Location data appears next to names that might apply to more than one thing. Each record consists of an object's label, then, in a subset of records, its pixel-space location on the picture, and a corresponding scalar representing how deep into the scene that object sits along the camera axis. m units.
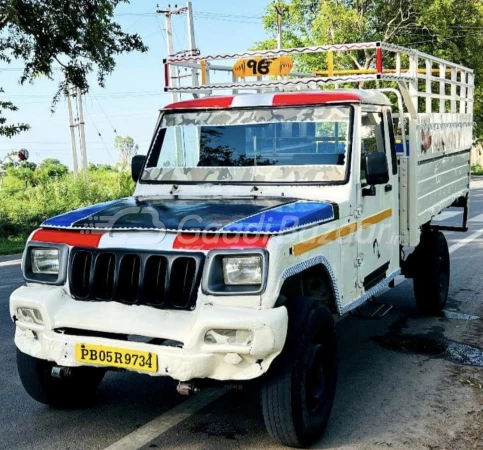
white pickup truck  3.90
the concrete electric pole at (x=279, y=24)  36.12
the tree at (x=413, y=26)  35.66
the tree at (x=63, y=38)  14.81
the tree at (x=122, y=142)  105.19
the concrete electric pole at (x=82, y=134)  39.45
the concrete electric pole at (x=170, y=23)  29.23
